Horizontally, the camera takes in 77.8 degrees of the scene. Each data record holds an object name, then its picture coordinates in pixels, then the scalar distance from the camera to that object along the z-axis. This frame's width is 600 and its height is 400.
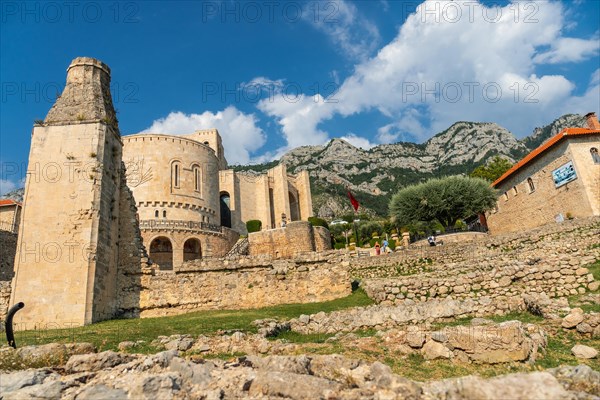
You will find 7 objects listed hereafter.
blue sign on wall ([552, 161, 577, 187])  26.66
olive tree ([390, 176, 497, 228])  31.12
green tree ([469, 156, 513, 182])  44.72
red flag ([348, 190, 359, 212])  36.61
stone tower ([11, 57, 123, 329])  12.23
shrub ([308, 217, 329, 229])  41.44
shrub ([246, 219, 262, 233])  46.09
